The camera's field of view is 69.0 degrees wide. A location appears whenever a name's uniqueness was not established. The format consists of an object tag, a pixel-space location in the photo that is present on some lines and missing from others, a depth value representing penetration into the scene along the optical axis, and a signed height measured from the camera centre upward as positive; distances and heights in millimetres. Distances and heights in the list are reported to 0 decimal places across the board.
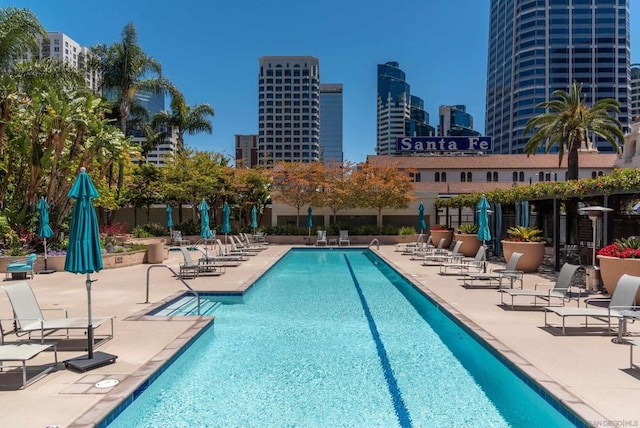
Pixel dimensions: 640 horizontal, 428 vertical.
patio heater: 10977 +74
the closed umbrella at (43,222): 14945 -227
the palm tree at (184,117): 35219 +7800
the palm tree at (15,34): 17781 +7014
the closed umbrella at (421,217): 28047 -47
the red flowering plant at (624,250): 9539 -690
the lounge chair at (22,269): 13523 -1579
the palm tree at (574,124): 23859 +4878
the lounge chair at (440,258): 17025 -1624
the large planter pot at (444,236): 25169 -1067
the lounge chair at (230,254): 17359 -1627
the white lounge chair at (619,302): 7245 -1363
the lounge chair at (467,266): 14047 -1568
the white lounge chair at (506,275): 11633 -1493
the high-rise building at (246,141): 113363 +24260
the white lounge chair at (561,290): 9133 -1446
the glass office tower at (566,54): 119062 +42594
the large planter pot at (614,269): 9242 -1066
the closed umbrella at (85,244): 5898 -368
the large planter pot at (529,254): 15031 -1210
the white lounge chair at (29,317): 6477 -1469
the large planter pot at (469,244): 20609 -1224
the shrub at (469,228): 20859 -527
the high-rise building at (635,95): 131650 +35079
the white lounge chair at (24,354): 5098 -1558
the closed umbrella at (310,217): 28797 -71
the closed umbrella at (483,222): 15289 -188
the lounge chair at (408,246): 22411 -1617
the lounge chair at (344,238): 28062 -1329
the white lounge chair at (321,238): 27944 -1331
